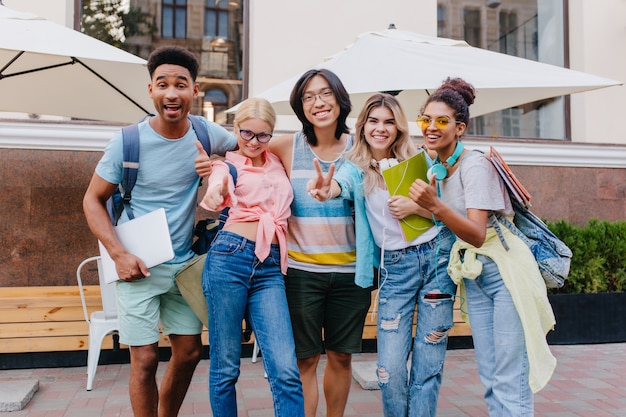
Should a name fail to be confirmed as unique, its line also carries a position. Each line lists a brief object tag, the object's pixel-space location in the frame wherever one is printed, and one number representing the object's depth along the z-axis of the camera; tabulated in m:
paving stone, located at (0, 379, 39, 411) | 3.71
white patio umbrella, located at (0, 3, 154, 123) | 3.70
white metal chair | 4.17
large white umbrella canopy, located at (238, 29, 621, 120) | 3.54
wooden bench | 4.62
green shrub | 5.78
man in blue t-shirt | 2.63
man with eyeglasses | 2.75
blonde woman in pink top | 2.48
